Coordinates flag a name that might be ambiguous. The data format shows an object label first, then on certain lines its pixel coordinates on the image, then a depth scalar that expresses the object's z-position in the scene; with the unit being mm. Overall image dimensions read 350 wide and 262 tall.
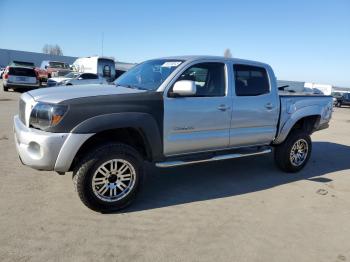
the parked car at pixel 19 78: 19328
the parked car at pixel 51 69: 24608
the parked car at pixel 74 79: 18422
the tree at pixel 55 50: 118725
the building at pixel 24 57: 57562
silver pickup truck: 3850
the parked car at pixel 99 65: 24392
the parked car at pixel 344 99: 32562
